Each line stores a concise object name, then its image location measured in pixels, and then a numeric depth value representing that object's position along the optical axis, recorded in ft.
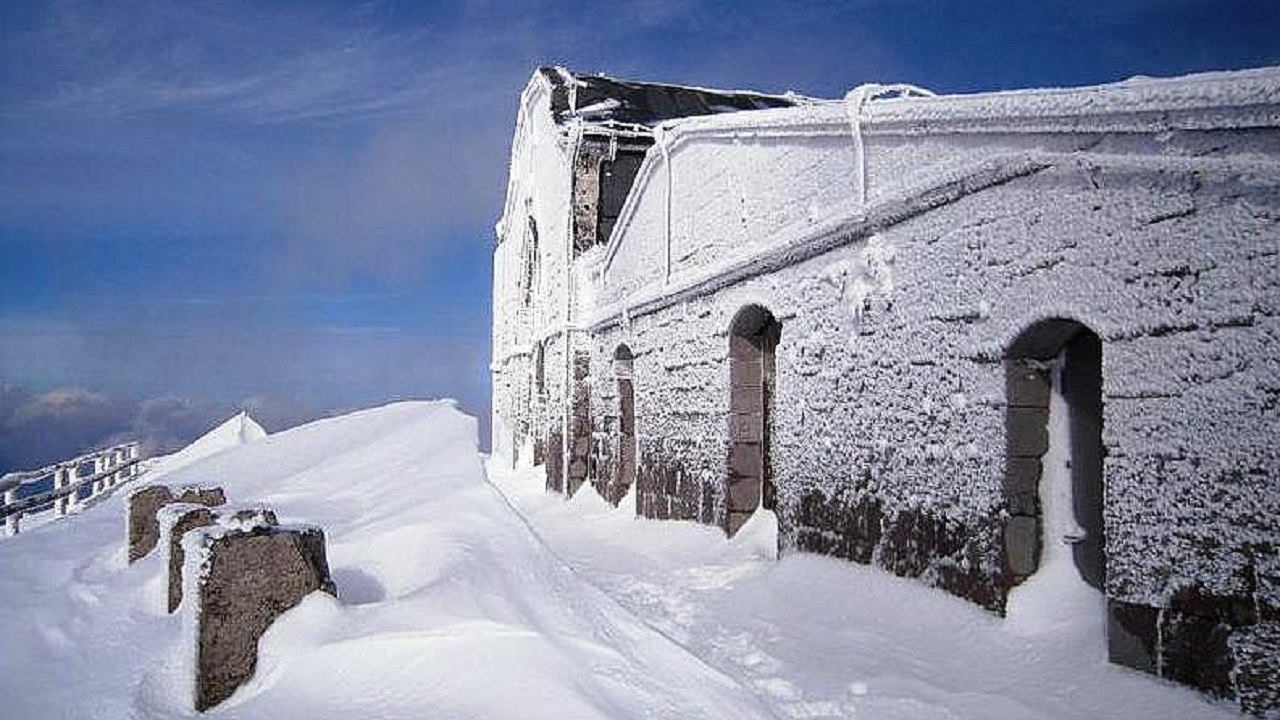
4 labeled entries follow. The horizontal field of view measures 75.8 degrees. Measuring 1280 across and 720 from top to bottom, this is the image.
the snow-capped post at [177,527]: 13.69
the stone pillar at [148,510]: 17.57
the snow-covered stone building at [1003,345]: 10.71
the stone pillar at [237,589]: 9.43
